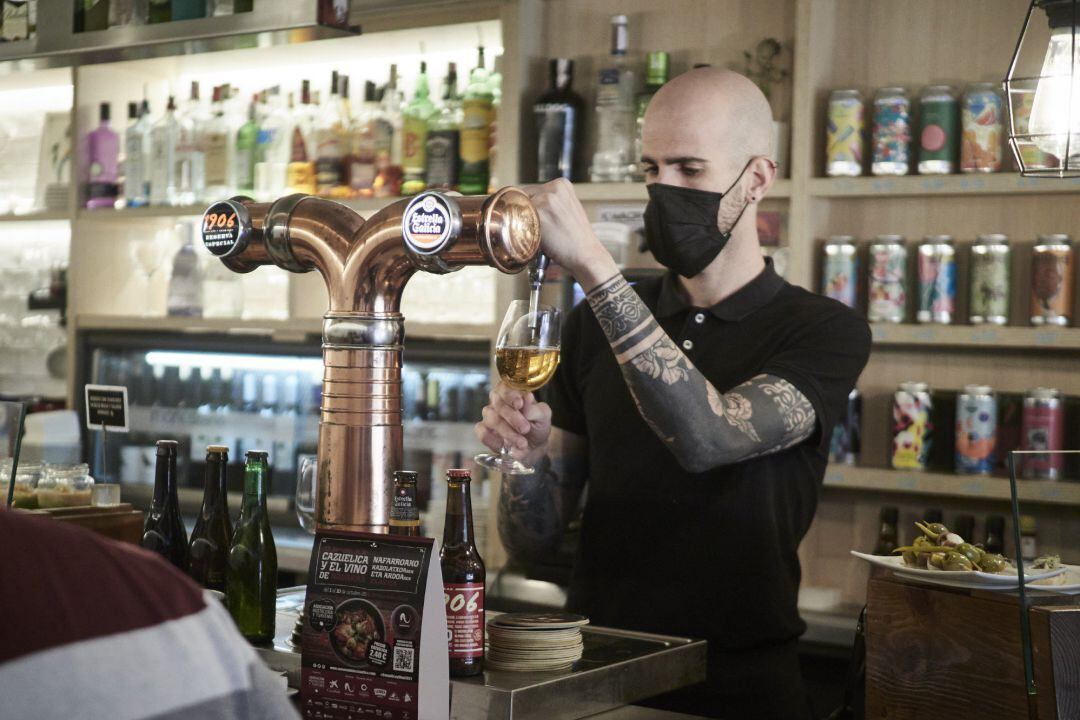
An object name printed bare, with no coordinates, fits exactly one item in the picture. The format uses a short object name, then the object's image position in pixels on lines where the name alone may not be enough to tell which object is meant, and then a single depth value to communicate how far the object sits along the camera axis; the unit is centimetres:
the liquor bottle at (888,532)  293
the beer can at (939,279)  286
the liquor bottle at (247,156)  381
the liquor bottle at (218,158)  385
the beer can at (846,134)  291
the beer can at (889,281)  290
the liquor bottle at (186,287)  399
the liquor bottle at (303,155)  369
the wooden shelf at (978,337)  273
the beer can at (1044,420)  273
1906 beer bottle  116
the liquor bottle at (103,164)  407
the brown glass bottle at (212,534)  147
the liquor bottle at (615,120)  322
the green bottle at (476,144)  341
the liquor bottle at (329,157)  364
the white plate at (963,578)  141
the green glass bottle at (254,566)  131
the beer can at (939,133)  283
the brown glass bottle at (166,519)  150
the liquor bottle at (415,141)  350
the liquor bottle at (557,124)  326
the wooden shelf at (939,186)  275
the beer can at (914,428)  288
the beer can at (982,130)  279
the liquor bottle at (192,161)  391
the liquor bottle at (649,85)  316
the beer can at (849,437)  296
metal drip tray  112
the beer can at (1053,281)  275
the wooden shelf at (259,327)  342
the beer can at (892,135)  287
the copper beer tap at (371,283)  119
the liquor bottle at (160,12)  226
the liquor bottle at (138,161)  401
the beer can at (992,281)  281
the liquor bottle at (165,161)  396
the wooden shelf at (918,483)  277
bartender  181
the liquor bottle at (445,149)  344
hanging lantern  173
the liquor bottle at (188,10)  221
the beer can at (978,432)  279
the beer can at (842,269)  295
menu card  107
